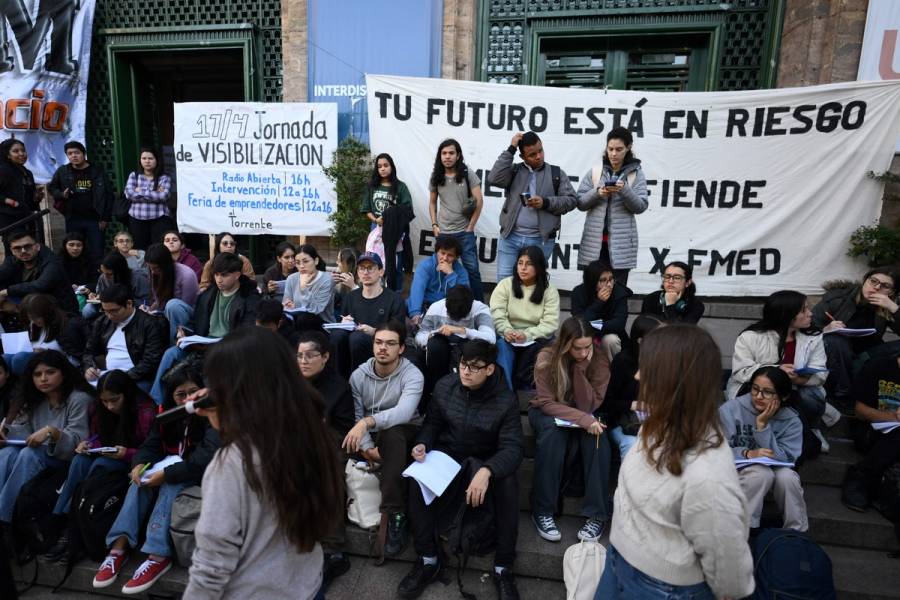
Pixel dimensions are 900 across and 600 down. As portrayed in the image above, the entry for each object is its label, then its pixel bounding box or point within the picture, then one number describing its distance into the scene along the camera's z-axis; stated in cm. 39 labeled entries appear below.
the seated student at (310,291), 496
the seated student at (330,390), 334
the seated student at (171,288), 480
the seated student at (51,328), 459
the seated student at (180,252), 570
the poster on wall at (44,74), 736
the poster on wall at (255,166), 679
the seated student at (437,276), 489
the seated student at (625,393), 362
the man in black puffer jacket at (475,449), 315
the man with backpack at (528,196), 496
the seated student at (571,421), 339
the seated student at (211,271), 541
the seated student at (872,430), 349
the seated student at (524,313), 446
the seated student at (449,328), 426
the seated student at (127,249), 578
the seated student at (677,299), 429
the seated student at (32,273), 514
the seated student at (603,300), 445
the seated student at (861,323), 409
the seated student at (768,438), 316
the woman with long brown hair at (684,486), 152
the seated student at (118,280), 497
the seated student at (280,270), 562
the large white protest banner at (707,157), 561
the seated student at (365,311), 444
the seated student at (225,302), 463
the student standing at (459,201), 554
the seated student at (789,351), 372
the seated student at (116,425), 354
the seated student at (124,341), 438
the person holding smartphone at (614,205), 464
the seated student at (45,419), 356
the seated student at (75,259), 573
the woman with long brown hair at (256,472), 147
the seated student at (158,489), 322
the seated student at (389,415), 333
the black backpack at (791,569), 266
